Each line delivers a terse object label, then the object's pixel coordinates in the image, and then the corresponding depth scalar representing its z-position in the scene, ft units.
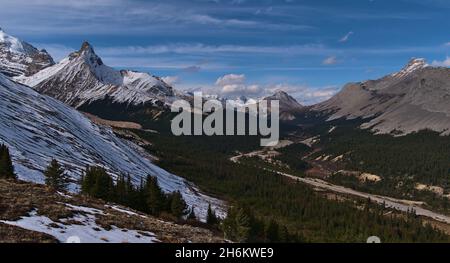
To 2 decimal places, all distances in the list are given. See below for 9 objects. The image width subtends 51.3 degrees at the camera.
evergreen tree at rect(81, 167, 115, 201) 233.76
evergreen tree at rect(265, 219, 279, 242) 291.58
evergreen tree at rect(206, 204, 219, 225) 309.83
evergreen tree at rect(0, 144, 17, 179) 221.37
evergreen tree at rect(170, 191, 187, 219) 274.59
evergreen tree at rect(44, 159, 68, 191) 244.83
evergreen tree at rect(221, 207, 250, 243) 229.25
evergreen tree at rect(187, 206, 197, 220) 320.78
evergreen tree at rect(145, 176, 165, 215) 265.54
